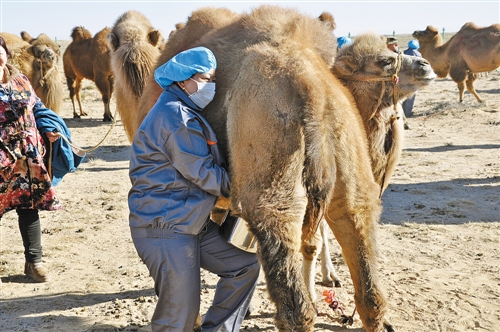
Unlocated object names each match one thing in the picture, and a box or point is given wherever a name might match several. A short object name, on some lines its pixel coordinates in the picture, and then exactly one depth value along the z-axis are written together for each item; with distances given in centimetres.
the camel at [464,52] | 1573
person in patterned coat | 446
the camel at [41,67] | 788
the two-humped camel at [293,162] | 264
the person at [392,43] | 470
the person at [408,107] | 1529
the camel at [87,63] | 1513
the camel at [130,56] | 571
